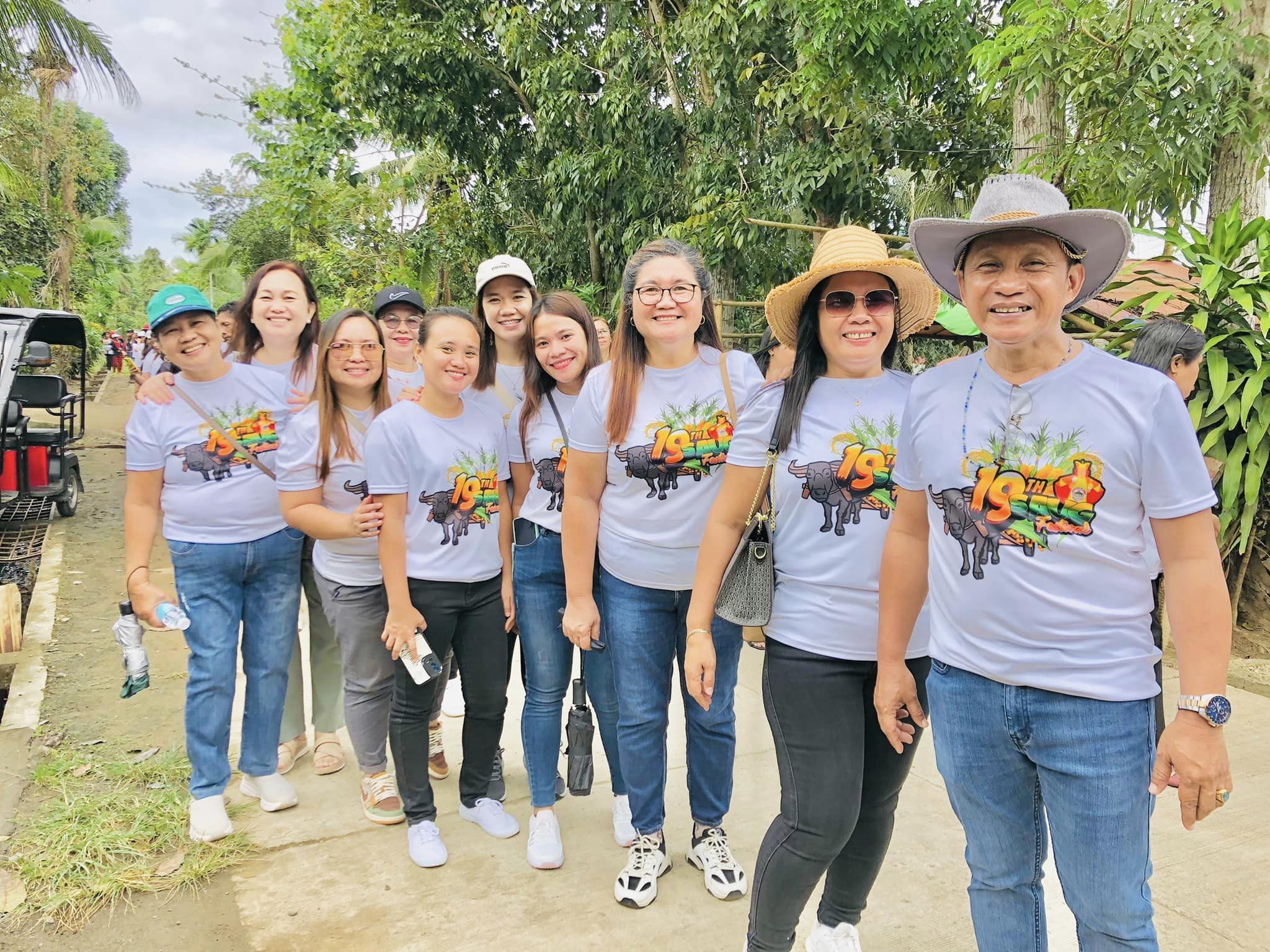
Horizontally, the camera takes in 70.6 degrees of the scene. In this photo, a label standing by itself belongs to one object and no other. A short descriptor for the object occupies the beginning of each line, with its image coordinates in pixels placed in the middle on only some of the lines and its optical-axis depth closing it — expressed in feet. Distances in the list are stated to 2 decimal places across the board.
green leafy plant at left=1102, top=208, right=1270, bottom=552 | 15.06
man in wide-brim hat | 5.14
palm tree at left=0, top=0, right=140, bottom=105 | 36.29
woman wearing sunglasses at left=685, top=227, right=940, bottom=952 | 6.87
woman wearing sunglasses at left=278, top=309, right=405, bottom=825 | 10.53
